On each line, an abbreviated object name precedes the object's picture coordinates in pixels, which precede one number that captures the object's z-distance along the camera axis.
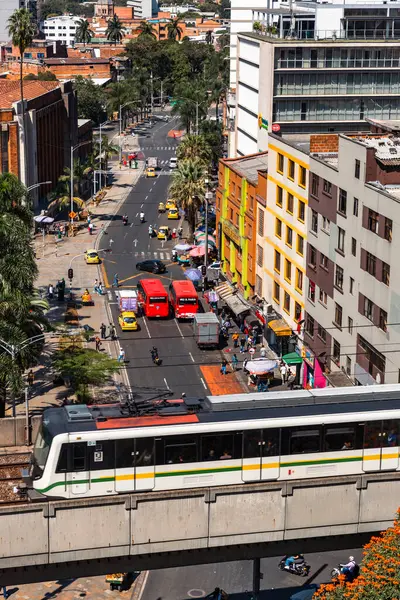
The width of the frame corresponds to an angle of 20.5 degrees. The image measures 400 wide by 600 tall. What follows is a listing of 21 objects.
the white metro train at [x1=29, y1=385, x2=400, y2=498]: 40.25
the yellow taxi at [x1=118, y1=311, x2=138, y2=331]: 91.81
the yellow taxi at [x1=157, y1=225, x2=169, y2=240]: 128.12
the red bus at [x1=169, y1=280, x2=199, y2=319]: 93.38
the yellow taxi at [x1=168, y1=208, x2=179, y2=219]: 138.75
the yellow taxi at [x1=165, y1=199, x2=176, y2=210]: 141.41
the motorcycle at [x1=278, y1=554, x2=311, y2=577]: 54.12
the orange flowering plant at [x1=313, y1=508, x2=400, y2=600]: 32.62
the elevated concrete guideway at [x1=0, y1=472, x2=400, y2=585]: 38.75
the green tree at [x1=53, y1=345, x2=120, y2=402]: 73.56
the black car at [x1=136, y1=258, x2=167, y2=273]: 111.31
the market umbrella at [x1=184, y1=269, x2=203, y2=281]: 103.81
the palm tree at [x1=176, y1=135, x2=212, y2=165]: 133.88
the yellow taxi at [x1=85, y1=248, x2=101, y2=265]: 115.19
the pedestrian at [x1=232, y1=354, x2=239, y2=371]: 83.44
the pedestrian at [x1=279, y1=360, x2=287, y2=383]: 80.12
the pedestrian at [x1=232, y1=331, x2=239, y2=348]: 87.92
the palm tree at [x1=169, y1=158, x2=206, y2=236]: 120.88
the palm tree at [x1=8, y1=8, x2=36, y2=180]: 124.25
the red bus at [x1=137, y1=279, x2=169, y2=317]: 94.12
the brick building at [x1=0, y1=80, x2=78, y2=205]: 128.75
